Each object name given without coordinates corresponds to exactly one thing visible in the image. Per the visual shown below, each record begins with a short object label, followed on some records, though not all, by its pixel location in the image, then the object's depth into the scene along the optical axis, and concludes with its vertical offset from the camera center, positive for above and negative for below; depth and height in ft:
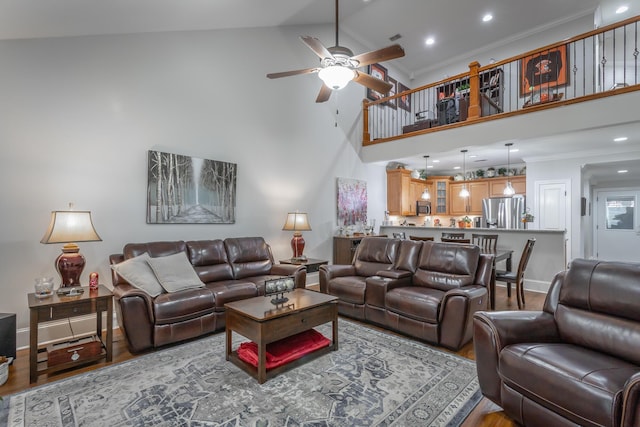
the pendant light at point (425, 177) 22.97 +3.30
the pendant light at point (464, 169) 21.02 +3.99
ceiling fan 9.30 +4.79
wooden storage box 8.61 -4.01
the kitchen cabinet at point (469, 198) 27.02 +1.51
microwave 26.81 +0.57
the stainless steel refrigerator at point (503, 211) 23.32 +0.30
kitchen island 16.81 -1.94
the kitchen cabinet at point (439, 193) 28.45 +1.97
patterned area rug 6.50 -4.27
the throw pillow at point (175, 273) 10.74 -2.13
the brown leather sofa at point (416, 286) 9.87 -2.71
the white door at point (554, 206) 21.15 +0.65
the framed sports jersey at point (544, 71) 21.04 +10.13
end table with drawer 8.00 -2.74
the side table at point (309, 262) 16.06 -2.54
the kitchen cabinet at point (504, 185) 24.72 +2.48
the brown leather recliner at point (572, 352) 4.91 -2.63
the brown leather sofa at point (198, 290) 9.42 -2.72
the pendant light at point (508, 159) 17.30 +3.93
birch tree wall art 12.89 +1.05
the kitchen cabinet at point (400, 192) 24.54 +1.78
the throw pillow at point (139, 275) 10.17 -2.05
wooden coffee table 7.87 -2.95
